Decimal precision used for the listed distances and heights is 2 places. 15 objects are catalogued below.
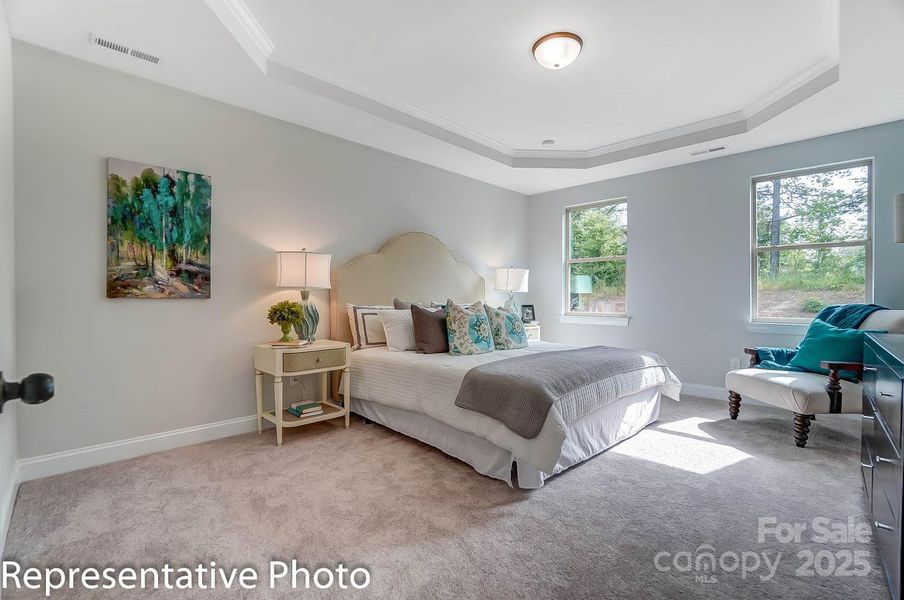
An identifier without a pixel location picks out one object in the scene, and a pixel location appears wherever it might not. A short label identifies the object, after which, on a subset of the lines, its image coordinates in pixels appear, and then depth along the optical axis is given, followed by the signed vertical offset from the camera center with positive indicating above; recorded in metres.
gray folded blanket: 2.31 -0.50
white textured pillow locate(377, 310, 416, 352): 3.59 -0.27
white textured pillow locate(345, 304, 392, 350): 3.72 -0.25
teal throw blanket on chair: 3.29 -0.18
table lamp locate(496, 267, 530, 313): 5.35 +0.23
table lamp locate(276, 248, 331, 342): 3.21 +0.21
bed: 2.37 -0.71
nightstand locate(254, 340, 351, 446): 2.99 -0.49
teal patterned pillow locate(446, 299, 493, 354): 3.38 -0.26
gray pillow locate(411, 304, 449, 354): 3.42 -0.26
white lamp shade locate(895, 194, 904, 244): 2.50 +0.47
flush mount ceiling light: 2.62 +1.55
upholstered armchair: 2.86 -0.63
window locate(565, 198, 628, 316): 5.23 +0.51
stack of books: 3.17 -0.83
